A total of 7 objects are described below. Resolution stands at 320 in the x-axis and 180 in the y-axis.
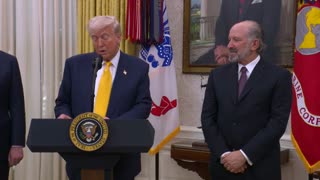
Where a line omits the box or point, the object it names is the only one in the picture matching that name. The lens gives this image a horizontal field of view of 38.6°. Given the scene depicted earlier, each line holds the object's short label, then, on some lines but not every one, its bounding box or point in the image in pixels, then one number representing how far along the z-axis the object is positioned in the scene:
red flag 3.24
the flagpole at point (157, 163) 4.25
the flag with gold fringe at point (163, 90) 4.03
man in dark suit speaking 2.36
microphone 2.18
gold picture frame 4.10
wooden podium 1.77
